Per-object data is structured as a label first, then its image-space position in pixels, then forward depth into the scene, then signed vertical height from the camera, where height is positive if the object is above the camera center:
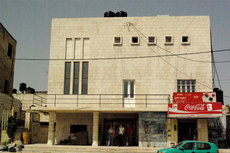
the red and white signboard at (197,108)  23.61 +0.94
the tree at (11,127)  26.08 -0.79
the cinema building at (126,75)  25.67 +3.98
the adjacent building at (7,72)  30.14 +4.95
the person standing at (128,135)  25.74 -1.35
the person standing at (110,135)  25.36 -1.33
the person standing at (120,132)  25.27 -1.10
